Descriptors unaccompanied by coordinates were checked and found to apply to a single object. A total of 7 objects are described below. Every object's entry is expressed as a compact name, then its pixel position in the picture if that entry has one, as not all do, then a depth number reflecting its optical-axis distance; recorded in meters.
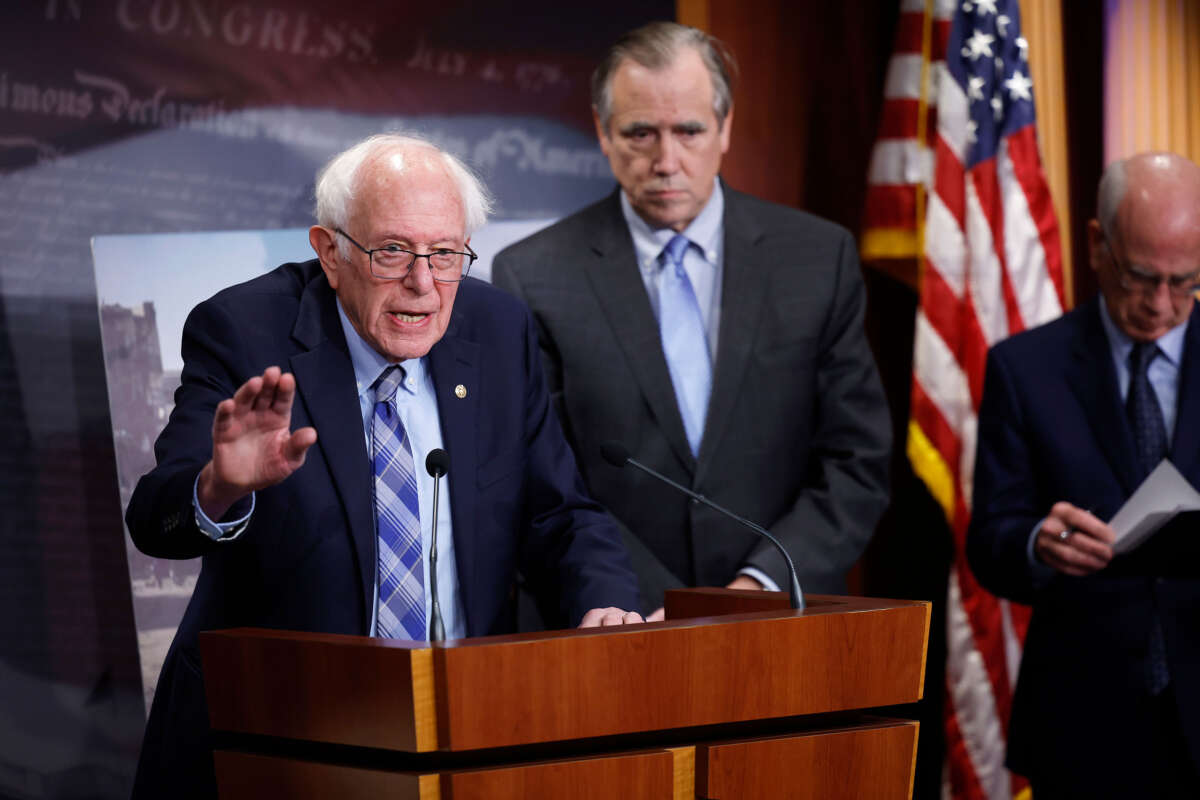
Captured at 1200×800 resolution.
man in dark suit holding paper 6.02
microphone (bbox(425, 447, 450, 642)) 3.54
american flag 8.68
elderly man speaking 4.42
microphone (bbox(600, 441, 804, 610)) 3.95
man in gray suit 6.11
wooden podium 3.21
